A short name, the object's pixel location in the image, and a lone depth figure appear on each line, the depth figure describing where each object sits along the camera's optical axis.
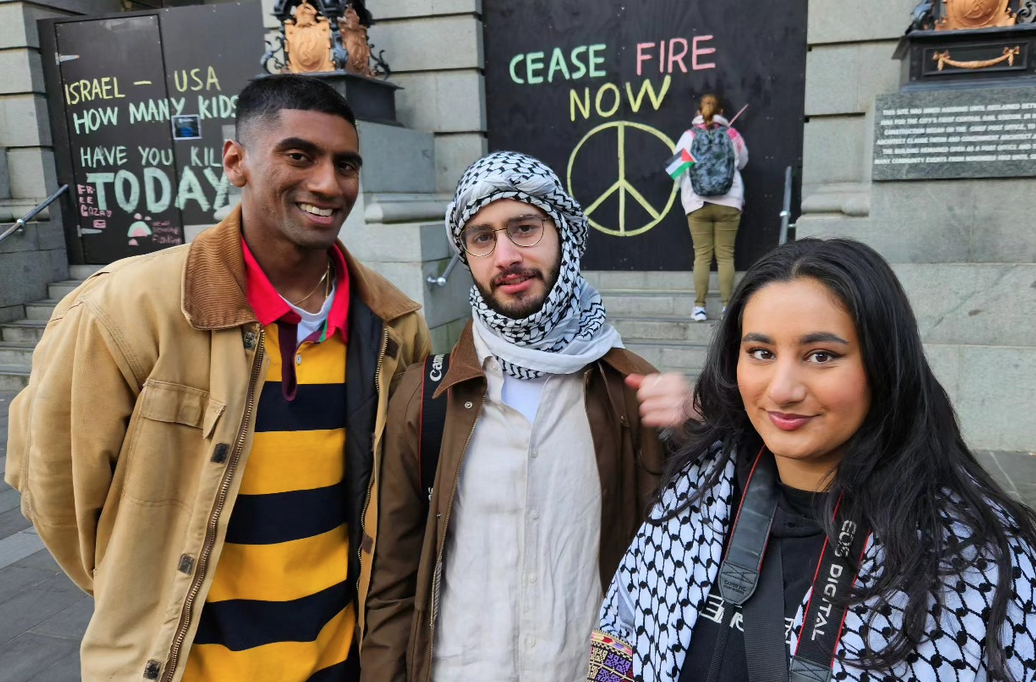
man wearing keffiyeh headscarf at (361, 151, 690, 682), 1.90
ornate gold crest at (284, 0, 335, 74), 6.77
